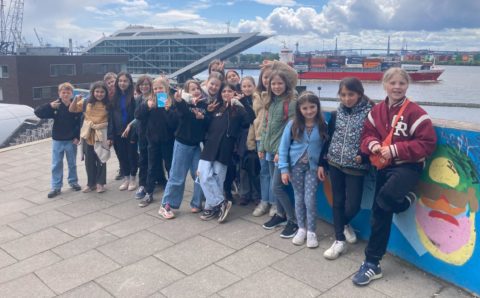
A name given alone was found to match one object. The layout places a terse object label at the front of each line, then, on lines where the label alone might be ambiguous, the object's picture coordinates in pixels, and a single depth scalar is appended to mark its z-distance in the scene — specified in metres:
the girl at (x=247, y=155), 4.64
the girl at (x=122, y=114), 5.66
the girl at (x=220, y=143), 4.48
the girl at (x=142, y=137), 5.41
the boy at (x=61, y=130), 5.75
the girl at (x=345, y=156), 3.42
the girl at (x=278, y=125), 4.04
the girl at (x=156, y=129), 4.82
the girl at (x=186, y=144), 4.52
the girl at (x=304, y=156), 3.75
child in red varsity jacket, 2.93
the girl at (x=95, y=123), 5.66
